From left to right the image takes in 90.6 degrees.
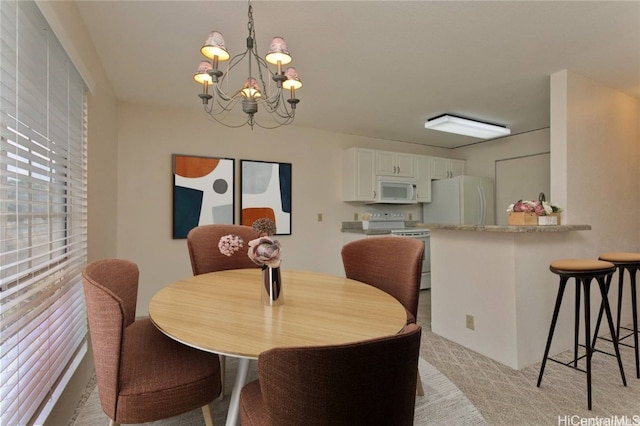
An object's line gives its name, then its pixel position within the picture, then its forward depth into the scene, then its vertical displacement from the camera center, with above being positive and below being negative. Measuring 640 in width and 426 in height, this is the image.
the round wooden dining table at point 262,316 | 0.98 -0.39
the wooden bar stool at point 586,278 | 1.86 -0.40
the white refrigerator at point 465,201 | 4.62 +0.17
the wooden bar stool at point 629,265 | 2.12 -0.37
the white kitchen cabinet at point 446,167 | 5.04 +0.73
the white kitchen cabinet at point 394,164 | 4.52 +0.71
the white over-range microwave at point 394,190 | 4.51 +0.32
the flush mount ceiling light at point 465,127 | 3.71 +1.06
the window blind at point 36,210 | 1.11 +0.01
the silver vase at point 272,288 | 1.34 -0.32
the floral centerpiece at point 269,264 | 1.33 -0.22
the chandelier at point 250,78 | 1.48 +0.73
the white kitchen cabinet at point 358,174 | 4.34 +0.53
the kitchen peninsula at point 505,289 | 2.32 -0.60
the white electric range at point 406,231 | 4.50 -0.26
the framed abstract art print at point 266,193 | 3.81 +0.25
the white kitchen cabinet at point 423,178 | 4.89 +0.54
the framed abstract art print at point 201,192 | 3.48 +0.24
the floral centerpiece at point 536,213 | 2.45 -0.01
